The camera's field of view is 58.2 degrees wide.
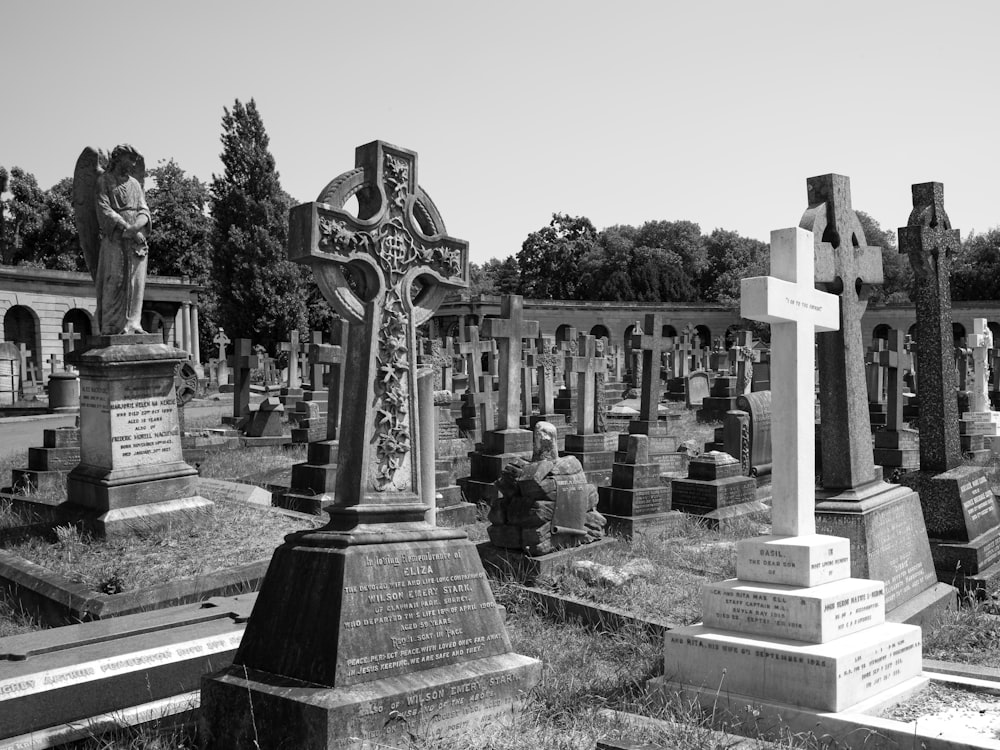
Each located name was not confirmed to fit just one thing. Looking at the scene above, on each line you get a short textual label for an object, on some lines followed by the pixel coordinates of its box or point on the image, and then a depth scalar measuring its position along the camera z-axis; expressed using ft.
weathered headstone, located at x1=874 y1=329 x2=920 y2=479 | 43.86
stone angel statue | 28.30
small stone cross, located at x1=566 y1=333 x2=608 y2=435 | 42.75
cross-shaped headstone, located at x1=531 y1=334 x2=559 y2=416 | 54.24
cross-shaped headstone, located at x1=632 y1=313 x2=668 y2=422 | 46.78
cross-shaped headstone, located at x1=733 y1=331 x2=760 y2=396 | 71.67
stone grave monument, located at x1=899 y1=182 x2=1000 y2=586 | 23.76
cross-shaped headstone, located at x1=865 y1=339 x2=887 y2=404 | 66.93
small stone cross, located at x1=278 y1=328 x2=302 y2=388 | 81.00
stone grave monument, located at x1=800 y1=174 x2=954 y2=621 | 19.97
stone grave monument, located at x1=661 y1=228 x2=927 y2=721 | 13.29
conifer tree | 138.62
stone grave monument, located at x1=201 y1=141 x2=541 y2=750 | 12.62
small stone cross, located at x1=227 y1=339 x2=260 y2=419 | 63.57
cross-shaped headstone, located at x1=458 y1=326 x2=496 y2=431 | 47.93
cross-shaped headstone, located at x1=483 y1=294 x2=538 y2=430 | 39.68
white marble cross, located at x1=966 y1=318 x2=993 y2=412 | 60.44
